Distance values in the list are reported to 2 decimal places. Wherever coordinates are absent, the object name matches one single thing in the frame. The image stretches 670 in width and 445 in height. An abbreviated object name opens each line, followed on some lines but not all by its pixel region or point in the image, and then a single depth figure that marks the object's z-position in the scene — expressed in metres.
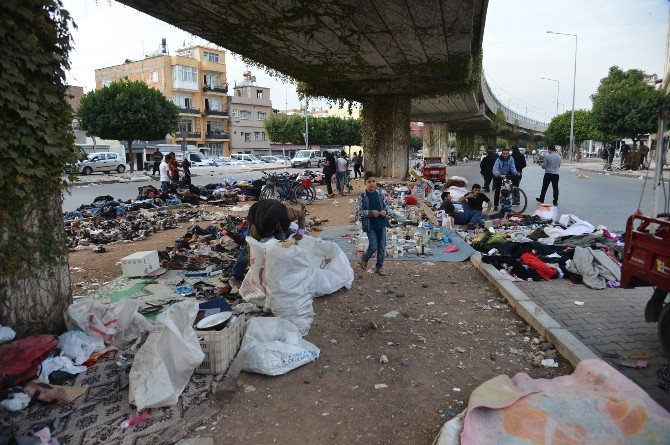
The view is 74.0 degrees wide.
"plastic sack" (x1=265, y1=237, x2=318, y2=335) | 4.45
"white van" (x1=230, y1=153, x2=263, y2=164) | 49.56
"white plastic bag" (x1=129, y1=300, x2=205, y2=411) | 3.22
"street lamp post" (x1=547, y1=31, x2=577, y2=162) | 46.12
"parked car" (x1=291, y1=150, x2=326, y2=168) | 43.74
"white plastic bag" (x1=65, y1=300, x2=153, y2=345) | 4.12
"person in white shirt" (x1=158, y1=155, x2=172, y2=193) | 16.28
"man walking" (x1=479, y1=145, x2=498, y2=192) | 17.19
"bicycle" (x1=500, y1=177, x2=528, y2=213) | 12.43
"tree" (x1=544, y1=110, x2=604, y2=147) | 58.69
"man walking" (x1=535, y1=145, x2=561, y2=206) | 12.24
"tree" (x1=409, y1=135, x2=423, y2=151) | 94.50
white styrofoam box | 6.46
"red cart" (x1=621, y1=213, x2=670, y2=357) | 3.69
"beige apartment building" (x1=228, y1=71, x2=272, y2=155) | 64.25
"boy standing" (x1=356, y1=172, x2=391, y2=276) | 6.35
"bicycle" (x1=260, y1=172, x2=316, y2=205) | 14.78
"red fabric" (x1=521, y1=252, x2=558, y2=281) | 6.41
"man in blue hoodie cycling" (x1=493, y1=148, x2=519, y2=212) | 13.10
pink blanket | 2.60
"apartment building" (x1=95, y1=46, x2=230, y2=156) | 56.00
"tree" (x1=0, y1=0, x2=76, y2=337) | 3.55
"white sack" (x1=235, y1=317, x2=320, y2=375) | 3.72
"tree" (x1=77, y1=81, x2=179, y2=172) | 33.84
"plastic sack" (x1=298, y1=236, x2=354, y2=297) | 5.68
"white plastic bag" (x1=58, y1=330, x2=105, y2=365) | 3.81
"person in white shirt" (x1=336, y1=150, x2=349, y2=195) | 17.09
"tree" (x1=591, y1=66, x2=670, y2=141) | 31.73
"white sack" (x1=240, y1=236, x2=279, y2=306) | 4.83
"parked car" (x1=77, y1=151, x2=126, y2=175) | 31.84
